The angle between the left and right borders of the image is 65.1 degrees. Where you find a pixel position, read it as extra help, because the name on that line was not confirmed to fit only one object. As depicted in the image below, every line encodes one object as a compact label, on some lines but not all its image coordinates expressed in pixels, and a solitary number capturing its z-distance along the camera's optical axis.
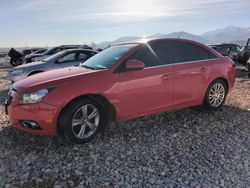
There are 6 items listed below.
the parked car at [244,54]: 10.98
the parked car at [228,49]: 13.05
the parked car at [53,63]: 6.36
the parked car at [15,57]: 15.43
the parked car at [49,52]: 9.14
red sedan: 2.88
